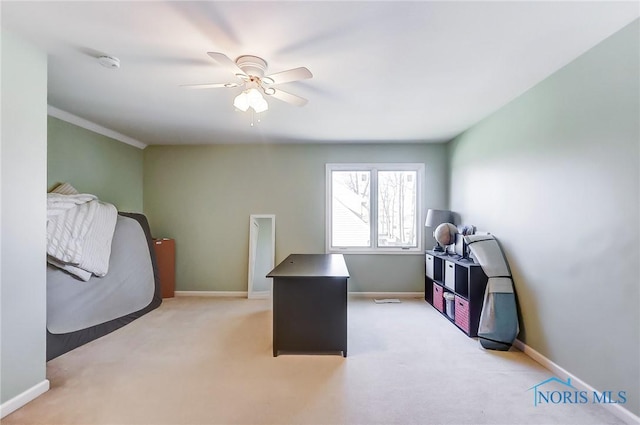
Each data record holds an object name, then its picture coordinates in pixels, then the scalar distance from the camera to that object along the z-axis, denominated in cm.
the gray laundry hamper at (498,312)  270
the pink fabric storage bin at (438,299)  380
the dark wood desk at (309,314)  264
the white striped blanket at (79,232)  277
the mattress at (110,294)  271
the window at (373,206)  466
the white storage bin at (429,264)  420
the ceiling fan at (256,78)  194
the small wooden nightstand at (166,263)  442
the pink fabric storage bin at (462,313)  308
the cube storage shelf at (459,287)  302
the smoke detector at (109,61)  209
